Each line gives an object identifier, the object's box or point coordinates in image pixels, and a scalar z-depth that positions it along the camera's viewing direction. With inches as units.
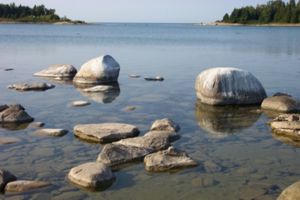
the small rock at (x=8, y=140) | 474.6
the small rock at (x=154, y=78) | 890.3
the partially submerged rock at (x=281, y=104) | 607.5
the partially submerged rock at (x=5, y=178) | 360.5
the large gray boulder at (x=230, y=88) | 649.6
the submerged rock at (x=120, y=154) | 414.0
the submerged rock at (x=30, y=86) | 778.5
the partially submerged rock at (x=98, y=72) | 854.6
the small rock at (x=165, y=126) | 510.0
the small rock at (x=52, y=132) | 500.5
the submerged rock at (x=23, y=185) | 356.7
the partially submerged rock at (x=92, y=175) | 365.7
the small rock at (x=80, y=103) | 652.7
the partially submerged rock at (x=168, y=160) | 403.2
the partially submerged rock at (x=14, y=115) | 552.6
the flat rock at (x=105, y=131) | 479.8
